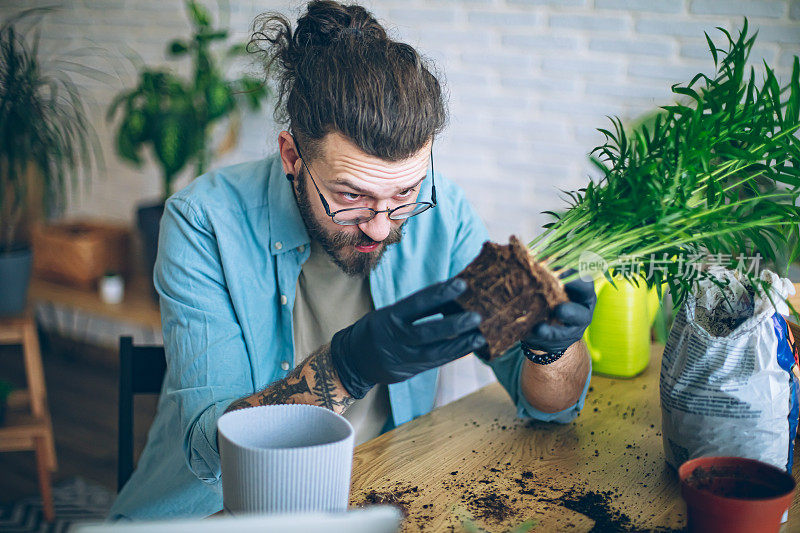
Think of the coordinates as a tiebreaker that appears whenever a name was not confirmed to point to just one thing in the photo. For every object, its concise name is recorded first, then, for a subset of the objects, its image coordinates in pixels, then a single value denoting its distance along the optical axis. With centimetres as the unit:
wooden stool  216
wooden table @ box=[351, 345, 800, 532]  96
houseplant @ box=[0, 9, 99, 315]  221
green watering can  140
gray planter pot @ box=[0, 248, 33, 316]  219
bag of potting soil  93
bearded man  104
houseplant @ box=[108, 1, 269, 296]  260
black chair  134
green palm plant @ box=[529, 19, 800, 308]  95
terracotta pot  78
